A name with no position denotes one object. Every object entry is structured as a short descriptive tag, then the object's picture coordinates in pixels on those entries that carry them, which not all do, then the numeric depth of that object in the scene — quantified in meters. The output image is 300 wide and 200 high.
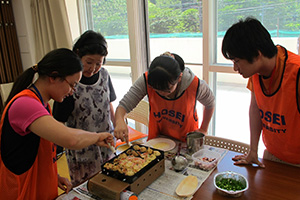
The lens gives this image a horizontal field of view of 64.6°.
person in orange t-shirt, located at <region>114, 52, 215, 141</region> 1.52
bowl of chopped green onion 1.08
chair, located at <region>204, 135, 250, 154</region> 1.58
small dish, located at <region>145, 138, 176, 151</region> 1.55
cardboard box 1.08
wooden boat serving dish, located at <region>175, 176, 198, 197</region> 1.11
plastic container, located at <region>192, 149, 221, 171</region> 1.31
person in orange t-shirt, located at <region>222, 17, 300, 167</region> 1.17
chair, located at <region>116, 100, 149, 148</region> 2.66
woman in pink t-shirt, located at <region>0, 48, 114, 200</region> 1.03
